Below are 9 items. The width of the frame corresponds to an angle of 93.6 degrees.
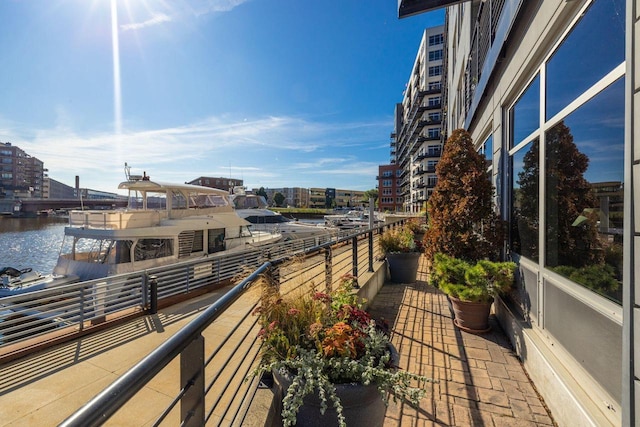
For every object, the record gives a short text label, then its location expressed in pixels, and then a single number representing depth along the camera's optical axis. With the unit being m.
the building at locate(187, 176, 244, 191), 81.44
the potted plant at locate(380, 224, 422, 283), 6.01
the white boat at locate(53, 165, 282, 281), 8.86
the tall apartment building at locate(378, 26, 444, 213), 42.97
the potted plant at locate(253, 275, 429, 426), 1.53
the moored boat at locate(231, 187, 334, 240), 18.14
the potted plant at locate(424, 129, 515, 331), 3.73
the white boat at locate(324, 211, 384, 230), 28.27
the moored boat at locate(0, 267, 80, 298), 7.99
